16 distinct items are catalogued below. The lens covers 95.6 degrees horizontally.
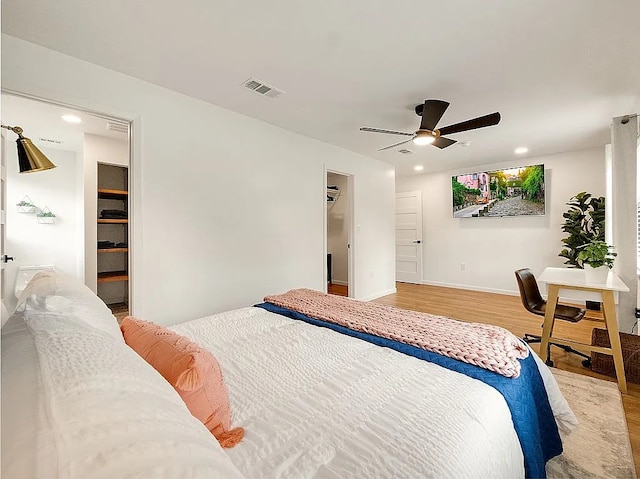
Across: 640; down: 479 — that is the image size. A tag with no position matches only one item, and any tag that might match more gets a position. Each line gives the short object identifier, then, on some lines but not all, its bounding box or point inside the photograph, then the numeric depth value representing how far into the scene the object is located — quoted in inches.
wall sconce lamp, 73.7
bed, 17.3
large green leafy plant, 165.3
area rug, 58.2
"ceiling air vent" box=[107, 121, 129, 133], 127.2
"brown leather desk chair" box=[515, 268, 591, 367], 105.6
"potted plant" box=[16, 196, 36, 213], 138.5
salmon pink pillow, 33.1
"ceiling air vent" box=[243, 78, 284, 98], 102.6
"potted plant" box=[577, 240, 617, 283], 95.6
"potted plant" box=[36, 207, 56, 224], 143.8
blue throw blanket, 44.4
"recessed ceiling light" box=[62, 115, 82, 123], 119.5
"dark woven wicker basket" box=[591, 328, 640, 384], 92.1
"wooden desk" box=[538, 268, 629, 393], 88.9
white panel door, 259.0
